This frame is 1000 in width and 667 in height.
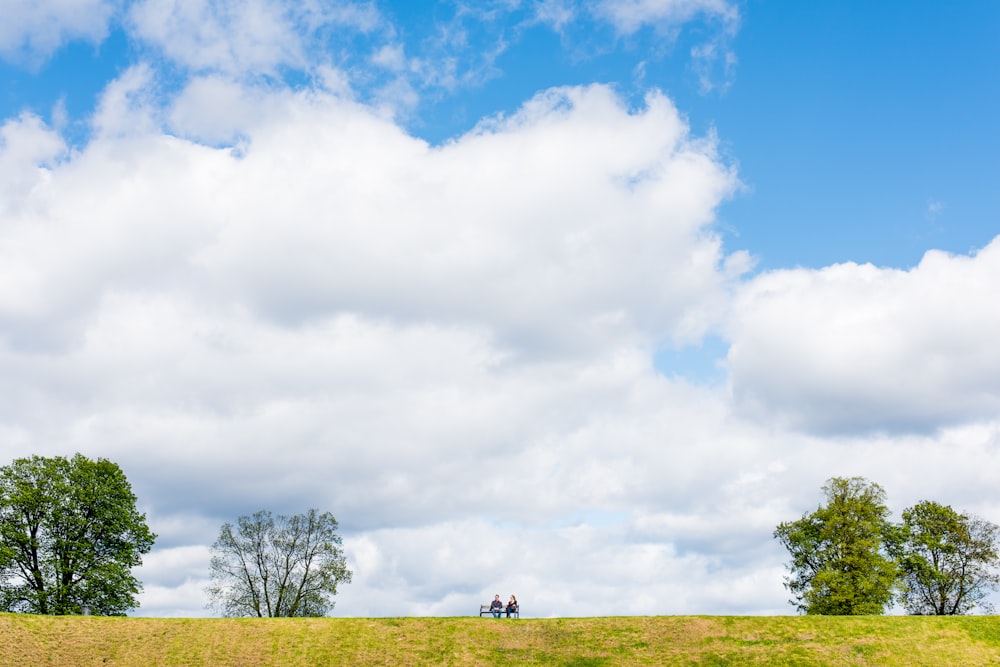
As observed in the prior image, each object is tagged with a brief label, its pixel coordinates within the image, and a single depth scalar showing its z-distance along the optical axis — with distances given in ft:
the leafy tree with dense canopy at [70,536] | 207.34
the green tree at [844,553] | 236.43
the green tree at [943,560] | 250.57
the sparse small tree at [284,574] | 248.73
